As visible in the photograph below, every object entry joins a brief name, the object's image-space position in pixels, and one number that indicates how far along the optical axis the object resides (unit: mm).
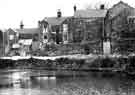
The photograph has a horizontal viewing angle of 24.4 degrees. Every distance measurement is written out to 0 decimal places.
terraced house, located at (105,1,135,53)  73062
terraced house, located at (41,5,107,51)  81375
